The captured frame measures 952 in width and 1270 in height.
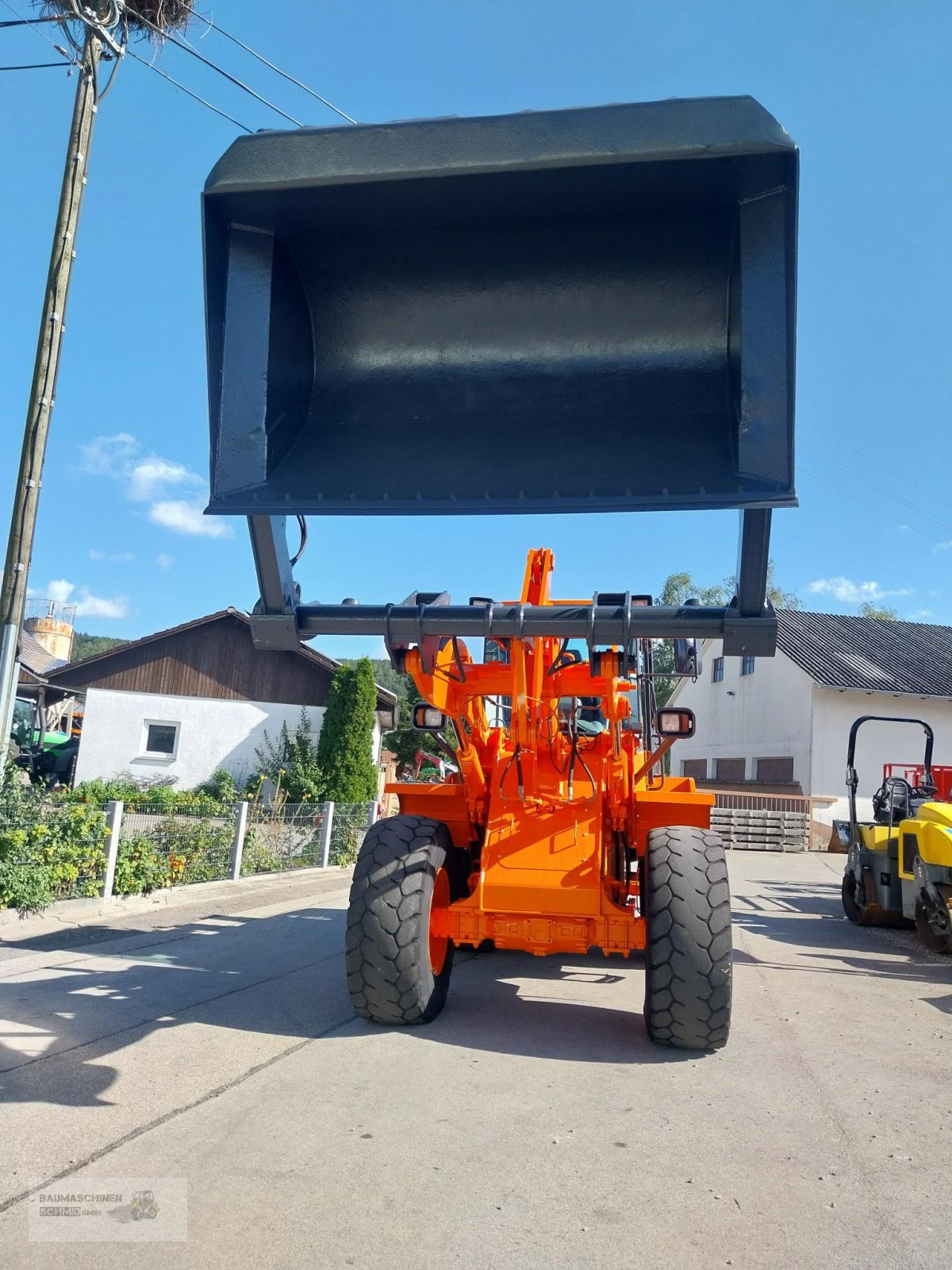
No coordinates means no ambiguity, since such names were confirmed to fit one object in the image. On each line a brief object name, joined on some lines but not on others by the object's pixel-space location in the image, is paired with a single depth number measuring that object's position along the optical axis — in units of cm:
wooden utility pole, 820
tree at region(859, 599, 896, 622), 4912
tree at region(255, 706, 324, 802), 1997
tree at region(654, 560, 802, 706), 4200
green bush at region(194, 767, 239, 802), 2054
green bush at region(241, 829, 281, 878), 1202
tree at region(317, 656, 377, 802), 1998
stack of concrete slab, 2158
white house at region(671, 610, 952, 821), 2319
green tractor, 2011
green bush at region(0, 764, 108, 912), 773
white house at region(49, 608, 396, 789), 2236
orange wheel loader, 333
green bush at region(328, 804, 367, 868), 1493
